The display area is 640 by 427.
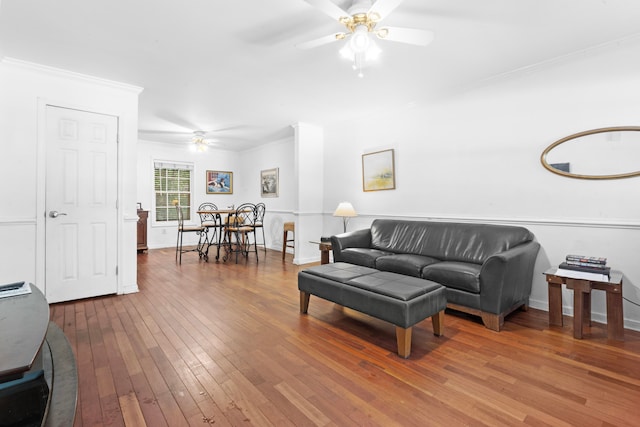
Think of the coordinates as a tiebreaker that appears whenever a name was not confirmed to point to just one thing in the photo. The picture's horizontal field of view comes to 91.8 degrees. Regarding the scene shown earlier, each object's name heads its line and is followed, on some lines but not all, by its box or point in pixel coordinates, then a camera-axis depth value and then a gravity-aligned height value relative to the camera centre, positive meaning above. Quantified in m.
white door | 3.26 +0.12
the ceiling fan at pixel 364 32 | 1.99 +1.27
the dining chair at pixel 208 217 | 7.69 -0.06
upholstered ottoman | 2.19 -0.62
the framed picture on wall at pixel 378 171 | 4.64 +0.69
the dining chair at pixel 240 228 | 5.64 -0.24
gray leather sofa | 2.68 -0.46
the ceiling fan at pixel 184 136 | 6.07 +1.65
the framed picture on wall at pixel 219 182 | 7.94 +0.86
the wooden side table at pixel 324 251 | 4.60 -0.55
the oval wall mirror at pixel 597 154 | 2.70 +0.57
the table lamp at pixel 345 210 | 4.72 +0.07
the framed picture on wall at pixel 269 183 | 7.18 +0.77
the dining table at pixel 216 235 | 5.52 -0.50
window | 7.24 +0.64
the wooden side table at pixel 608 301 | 2.41 -0.68
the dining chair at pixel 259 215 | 7.44 +0.01
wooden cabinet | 6.25 -0.31
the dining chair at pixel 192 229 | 5.68 -0.26
